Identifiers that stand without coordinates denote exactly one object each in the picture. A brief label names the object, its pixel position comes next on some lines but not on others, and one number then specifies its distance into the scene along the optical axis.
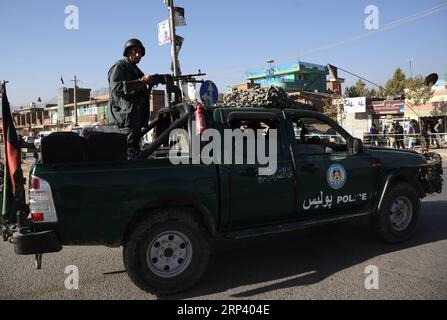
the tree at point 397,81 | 66.15
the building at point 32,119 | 82.88
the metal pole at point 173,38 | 12.88
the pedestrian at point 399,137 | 22.96
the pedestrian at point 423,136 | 17.46
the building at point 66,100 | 72.50
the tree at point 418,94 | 28.73
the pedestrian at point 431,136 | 24.13
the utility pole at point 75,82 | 57.77
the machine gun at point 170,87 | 5.31
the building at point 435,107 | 29.83
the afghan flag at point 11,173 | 4.14
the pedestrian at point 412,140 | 22.11
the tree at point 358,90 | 63.56
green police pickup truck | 3.79
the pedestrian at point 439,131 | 23.60
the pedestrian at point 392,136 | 23.16
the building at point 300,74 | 55.00
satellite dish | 23.38
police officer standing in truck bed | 5.09
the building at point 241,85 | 31.59
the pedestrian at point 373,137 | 24.09
